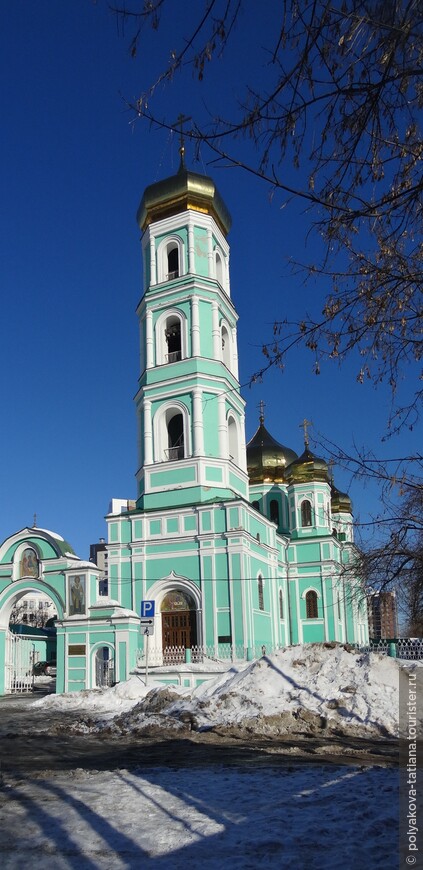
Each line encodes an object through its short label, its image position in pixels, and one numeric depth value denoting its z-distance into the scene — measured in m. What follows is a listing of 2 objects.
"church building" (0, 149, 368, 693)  21.52
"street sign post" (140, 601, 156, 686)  17.17
